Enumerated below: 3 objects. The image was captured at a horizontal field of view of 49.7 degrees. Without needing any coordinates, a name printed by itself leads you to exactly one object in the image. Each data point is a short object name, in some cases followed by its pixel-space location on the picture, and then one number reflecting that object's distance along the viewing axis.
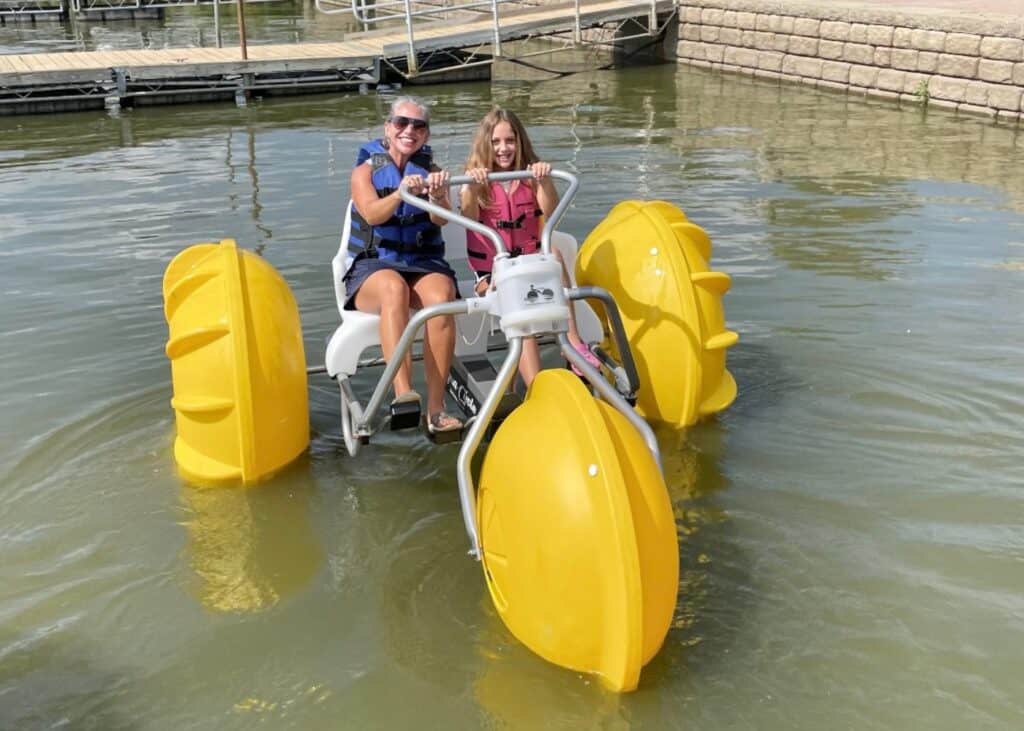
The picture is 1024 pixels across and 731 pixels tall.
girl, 4.57
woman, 4.44
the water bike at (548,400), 2.99
